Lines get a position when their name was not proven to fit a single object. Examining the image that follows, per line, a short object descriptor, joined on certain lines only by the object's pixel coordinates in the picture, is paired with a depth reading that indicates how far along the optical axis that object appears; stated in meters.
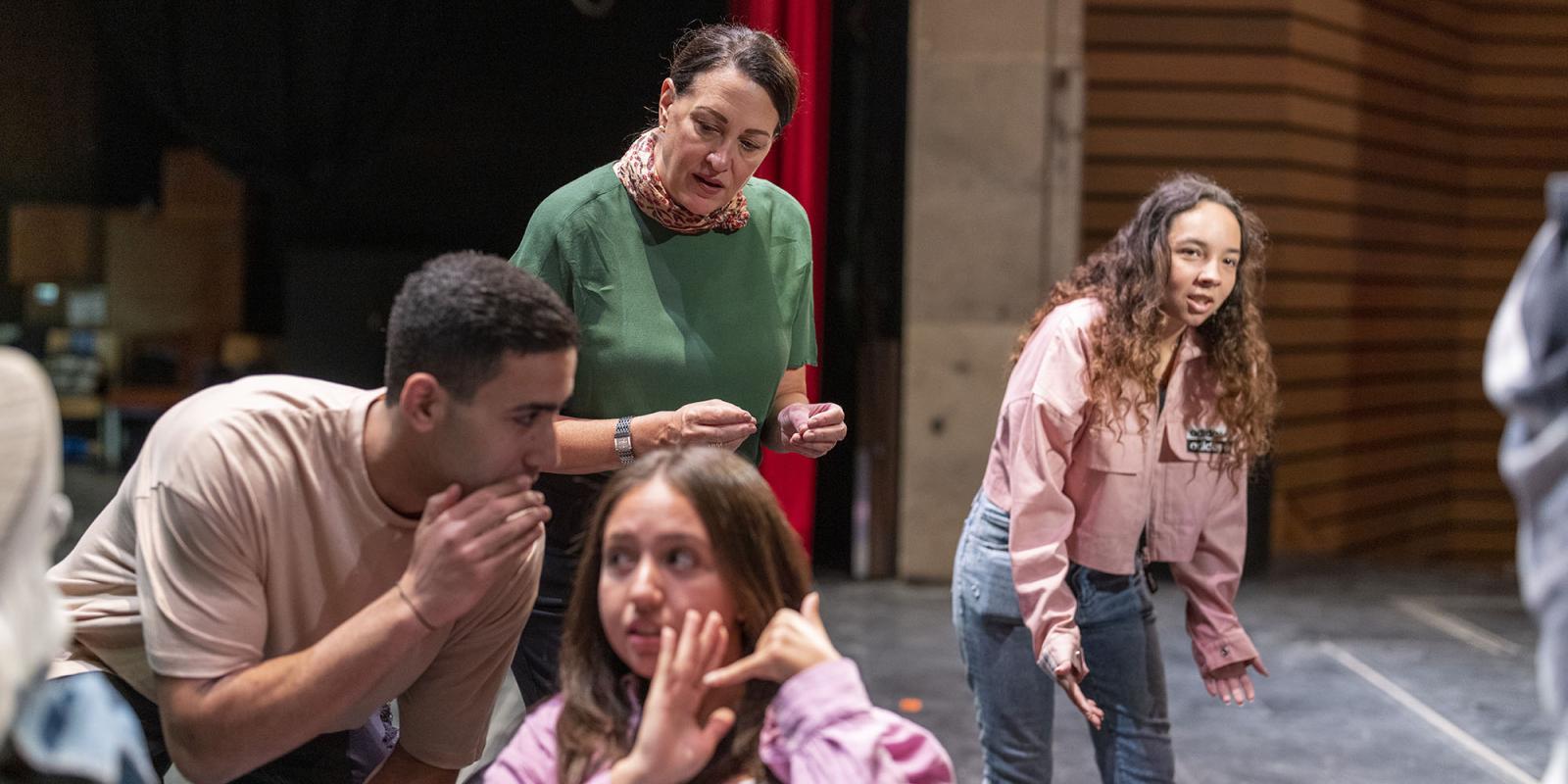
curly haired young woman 2.49
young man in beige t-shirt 1.68
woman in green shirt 2.25
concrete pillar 6.20
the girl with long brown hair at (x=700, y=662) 1.55
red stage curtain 5.47
